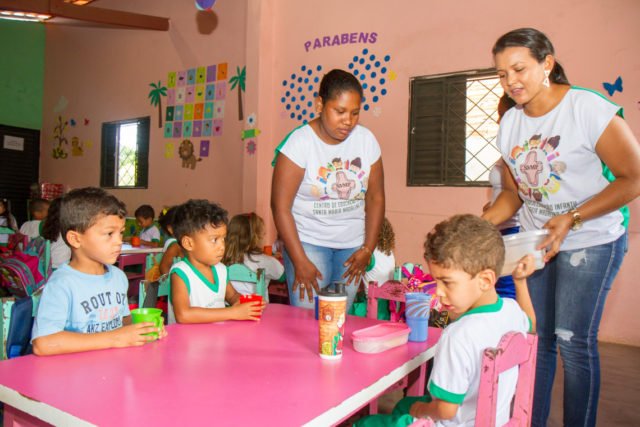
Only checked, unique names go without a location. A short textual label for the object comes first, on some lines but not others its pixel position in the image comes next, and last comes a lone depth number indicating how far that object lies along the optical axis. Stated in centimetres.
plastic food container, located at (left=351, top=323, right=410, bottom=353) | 133
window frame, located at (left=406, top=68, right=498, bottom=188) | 453
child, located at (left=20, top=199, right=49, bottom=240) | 481
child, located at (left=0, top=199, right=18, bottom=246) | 595
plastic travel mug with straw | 125
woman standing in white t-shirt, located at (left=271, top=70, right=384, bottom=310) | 202
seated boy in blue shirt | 132
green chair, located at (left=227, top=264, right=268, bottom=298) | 243
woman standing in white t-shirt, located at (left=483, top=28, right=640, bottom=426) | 157
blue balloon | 597
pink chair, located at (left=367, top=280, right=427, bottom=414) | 176
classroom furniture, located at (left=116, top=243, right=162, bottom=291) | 428
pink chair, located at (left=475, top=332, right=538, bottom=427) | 99
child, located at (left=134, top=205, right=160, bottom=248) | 566
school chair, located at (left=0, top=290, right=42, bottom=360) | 134
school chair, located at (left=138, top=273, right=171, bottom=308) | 189
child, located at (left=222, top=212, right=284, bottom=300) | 322
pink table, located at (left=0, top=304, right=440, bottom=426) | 91
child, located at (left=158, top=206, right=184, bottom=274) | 319
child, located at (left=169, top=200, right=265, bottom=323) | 184
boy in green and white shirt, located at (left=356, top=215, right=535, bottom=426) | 113
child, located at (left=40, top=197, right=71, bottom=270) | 347
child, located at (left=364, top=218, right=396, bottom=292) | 300
